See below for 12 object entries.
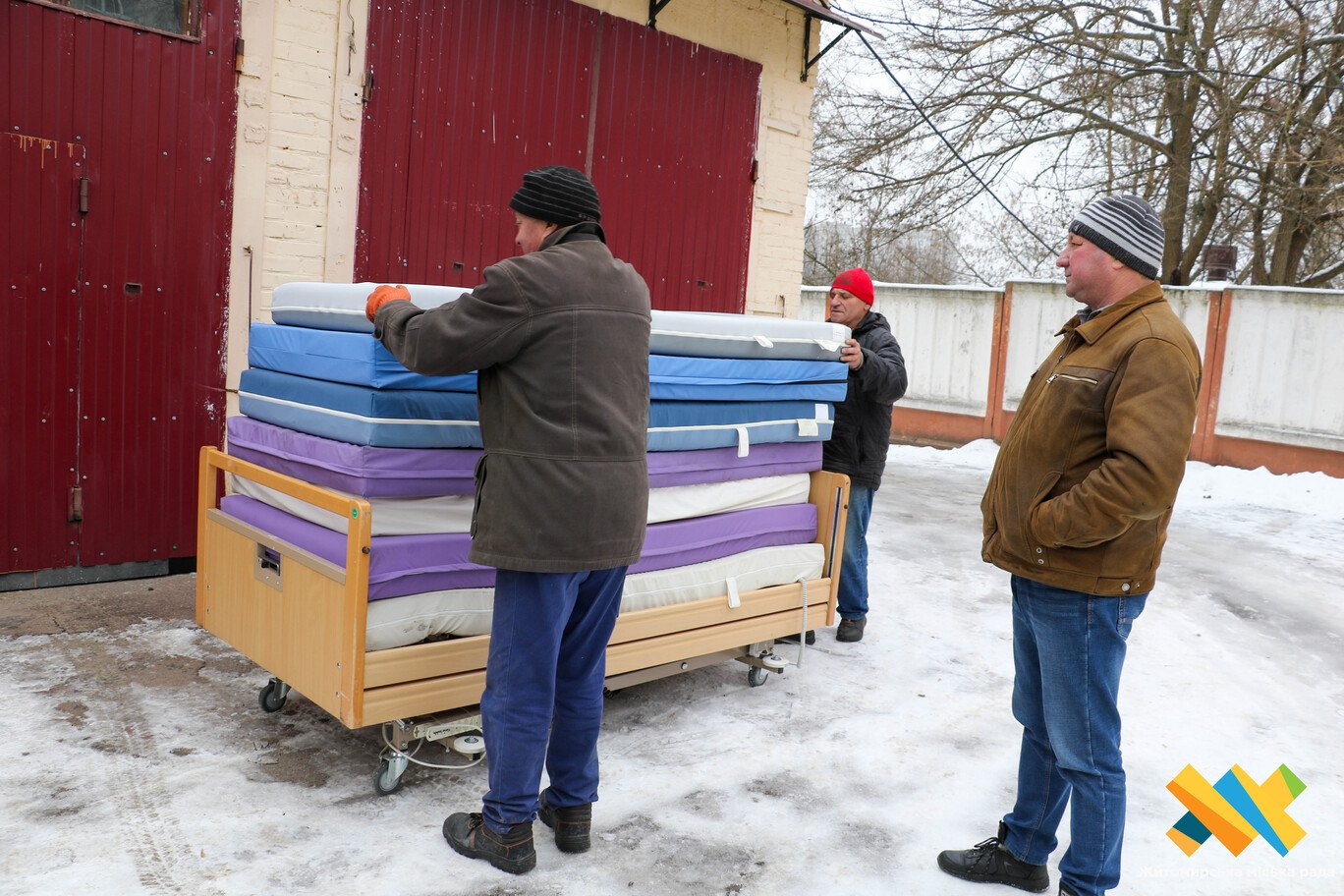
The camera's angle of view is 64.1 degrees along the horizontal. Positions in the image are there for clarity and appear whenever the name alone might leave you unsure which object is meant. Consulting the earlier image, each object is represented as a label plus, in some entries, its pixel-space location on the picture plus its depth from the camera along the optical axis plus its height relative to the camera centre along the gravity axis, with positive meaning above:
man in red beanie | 5.09 -0.43
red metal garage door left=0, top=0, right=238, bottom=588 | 4.91 -0.04
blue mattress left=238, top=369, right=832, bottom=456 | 3.24 -0.39
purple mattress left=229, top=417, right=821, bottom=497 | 3.23 -0.55
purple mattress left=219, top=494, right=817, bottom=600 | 3.23 -0.82
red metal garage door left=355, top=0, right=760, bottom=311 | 6.05 +1.07
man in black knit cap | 2.86 -0.38
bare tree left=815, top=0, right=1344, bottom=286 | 13.64 +3.20
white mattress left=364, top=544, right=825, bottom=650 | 3.26 -1.00
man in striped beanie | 2.61 -0.35
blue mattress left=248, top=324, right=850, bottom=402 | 3.23 -0.23
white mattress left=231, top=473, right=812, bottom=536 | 3.29 -0.70
